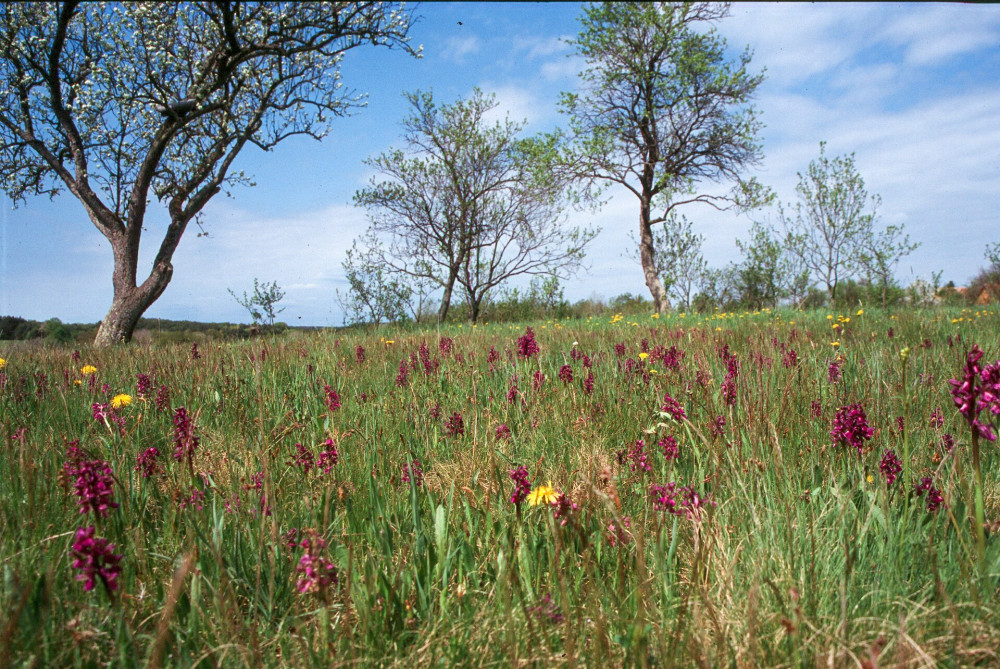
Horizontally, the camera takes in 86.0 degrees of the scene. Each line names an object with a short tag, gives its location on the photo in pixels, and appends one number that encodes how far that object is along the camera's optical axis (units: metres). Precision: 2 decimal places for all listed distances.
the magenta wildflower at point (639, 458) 2.01
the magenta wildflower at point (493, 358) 4.23
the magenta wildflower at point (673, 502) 1.60
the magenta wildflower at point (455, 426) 2.58
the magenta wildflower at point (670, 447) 2.07
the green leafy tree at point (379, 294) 27.55
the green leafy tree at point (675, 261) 29.67
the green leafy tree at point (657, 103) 24.19
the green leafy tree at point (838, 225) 29.95
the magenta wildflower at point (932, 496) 1.63
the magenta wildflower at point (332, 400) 2.86
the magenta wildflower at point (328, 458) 2.03
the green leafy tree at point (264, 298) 28.10
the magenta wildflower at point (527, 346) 3.67
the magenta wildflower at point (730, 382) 2.53
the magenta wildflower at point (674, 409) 2.20
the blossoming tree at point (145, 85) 14.59
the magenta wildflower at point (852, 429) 1.86
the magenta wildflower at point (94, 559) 1.13
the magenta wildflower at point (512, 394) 3.08
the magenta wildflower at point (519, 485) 1.53
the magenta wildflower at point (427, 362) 4.35
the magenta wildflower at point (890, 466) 1.78
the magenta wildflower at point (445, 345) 5.32
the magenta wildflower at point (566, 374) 3.21
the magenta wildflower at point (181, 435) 2.04
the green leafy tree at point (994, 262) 23.93
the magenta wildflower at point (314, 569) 1.25
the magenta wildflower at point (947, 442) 2.13
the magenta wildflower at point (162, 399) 3.24
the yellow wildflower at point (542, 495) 1.58
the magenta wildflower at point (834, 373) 3.38
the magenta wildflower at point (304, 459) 2.05
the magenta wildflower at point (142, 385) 3.39
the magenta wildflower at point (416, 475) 2.08
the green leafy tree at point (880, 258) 29.63
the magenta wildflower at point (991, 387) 1.30
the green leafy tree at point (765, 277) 32.03
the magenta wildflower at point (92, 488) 1.40
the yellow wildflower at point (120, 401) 3.53
